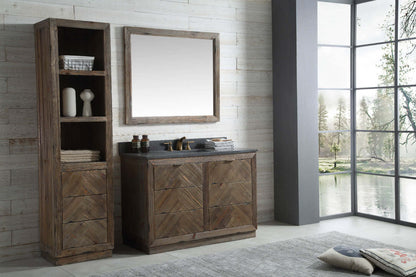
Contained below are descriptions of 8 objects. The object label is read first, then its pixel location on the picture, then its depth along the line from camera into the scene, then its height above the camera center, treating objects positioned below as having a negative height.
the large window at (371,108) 5.70 +0.16
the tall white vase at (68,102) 4.54 +0.20
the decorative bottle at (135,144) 5.06 -0.19
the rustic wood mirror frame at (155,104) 5.11 +0.45
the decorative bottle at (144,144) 5.08 -0.20
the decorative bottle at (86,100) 4.66 +0.22
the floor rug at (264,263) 4.07 -1.16
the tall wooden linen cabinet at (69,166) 4.42 -0.36
